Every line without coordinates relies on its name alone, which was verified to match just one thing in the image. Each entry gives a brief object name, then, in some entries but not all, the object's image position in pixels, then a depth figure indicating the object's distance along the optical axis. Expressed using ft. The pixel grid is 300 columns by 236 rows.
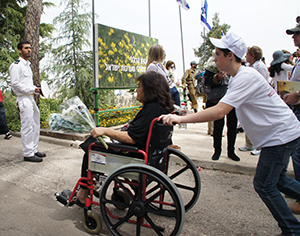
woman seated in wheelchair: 7.77
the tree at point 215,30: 163.62
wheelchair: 7.04
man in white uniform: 15.42
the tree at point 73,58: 29.17
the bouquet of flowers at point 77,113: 8.65
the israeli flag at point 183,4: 25.41
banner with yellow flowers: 18.81
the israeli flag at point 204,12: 35.53
